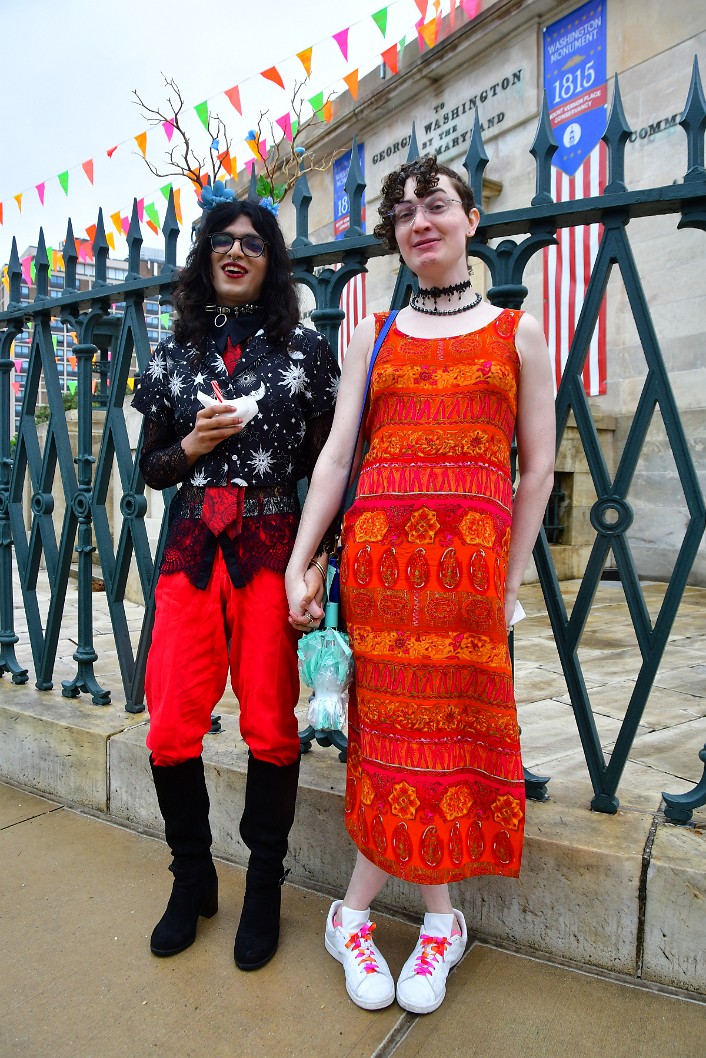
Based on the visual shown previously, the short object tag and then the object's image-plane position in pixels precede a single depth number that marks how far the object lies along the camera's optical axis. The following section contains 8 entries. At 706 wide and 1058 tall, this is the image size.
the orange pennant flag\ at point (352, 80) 9.71
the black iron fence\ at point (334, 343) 1.85
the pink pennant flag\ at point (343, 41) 8.57
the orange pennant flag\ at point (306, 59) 8.55
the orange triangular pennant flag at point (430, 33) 9.34
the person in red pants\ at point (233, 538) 1.85
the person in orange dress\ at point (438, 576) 1.63
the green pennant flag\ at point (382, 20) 8.59
